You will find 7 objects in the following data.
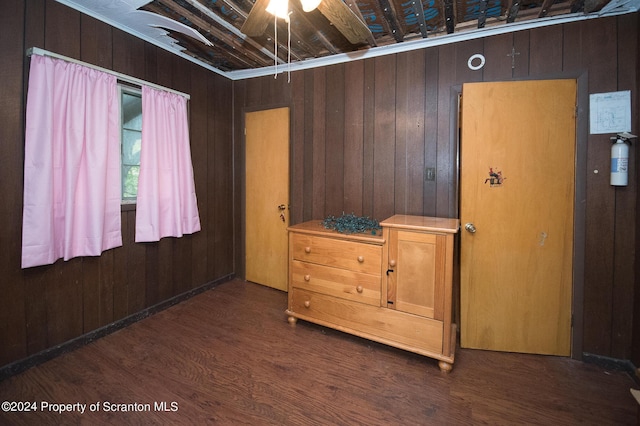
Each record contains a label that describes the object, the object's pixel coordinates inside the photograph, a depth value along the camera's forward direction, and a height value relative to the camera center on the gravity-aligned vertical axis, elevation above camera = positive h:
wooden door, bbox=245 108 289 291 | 3.20 +0.11
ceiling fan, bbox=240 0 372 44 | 1.48 +1.06
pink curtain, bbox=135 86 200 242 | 2.45 +0.30
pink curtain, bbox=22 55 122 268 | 1.80 +0.28
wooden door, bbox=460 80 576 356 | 2.00 -0.04
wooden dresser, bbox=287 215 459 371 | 1.92 -0.57
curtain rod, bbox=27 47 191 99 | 1.79 +1.01
